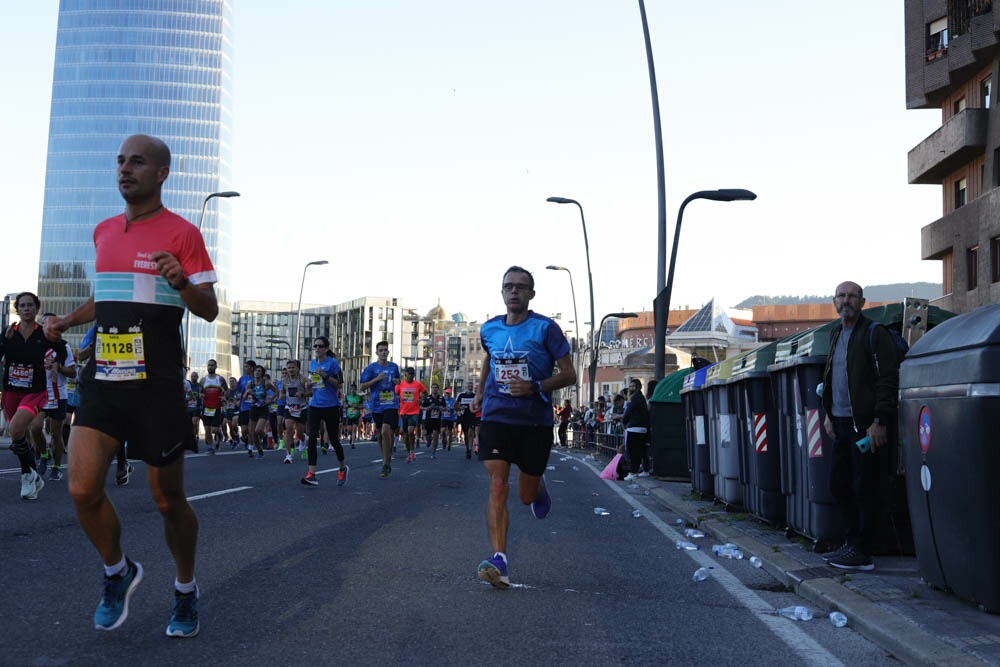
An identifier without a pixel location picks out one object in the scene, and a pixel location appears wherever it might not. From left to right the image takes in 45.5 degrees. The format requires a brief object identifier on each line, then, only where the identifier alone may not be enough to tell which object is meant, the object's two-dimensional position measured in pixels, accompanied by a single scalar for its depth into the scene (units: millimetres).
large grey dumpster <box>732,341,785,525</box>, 9734
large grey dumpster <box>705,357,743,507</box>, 11289
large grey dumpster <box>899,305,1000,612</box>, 5441
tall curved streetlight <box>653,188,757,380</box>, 19766
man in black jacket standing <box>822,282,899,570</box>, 7340
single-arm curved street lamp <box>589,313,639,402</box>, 45125
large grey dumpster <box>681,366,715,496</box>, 13539
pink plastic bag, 19266
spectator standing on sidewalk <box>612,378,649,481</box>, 20316
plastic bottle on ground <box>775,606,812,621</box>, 6047
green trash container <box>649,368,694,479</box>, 17922
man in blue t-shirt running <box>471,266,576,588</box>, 7004
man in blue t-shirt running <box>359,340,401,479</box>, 16391
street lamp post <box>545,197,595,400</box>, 35000
